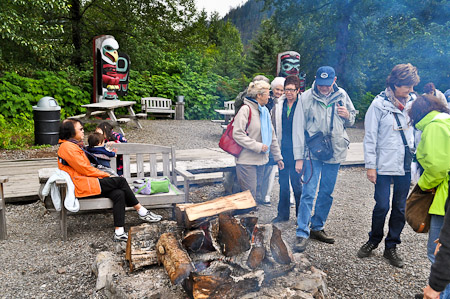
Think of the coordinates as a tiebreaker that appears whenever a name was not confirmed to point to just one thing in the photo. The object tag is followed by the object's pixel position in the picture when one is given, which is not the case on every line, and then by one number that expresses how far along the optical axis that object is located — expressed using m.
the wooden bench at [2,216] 3.69
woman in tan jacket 3.88
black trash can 8.07
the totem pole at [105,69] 10.17
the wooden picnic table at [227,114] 10.59
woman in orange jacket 3.65
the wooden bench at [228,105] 13.42
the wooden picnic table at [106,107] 9.45
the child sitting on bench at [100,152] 4.11
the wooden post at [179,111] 14.23
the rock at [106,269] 2.66
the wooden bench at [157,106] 13.55
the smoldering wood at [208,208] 2.79
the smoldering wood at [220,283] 2.25
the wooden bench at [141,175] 3.73
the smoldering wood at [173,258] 2.37
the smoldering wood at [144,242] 2.66
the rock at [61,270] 3.14
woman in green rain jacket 2.24
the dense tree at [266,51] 19.16
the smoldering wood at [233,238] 2.61
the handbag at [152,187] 4.10
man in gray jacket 3.54
